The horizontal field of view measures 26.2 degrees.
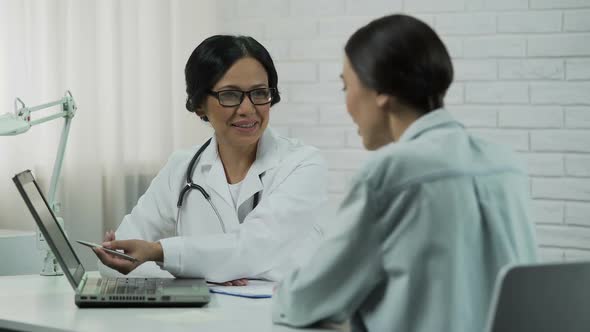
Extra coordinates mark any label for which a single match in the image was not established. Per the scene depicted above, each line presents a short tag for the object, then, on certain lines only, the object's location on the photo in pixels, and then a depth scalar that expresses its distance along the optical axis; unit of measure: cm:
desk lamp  361
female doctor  361
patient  273
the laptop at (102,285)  326
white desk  310
